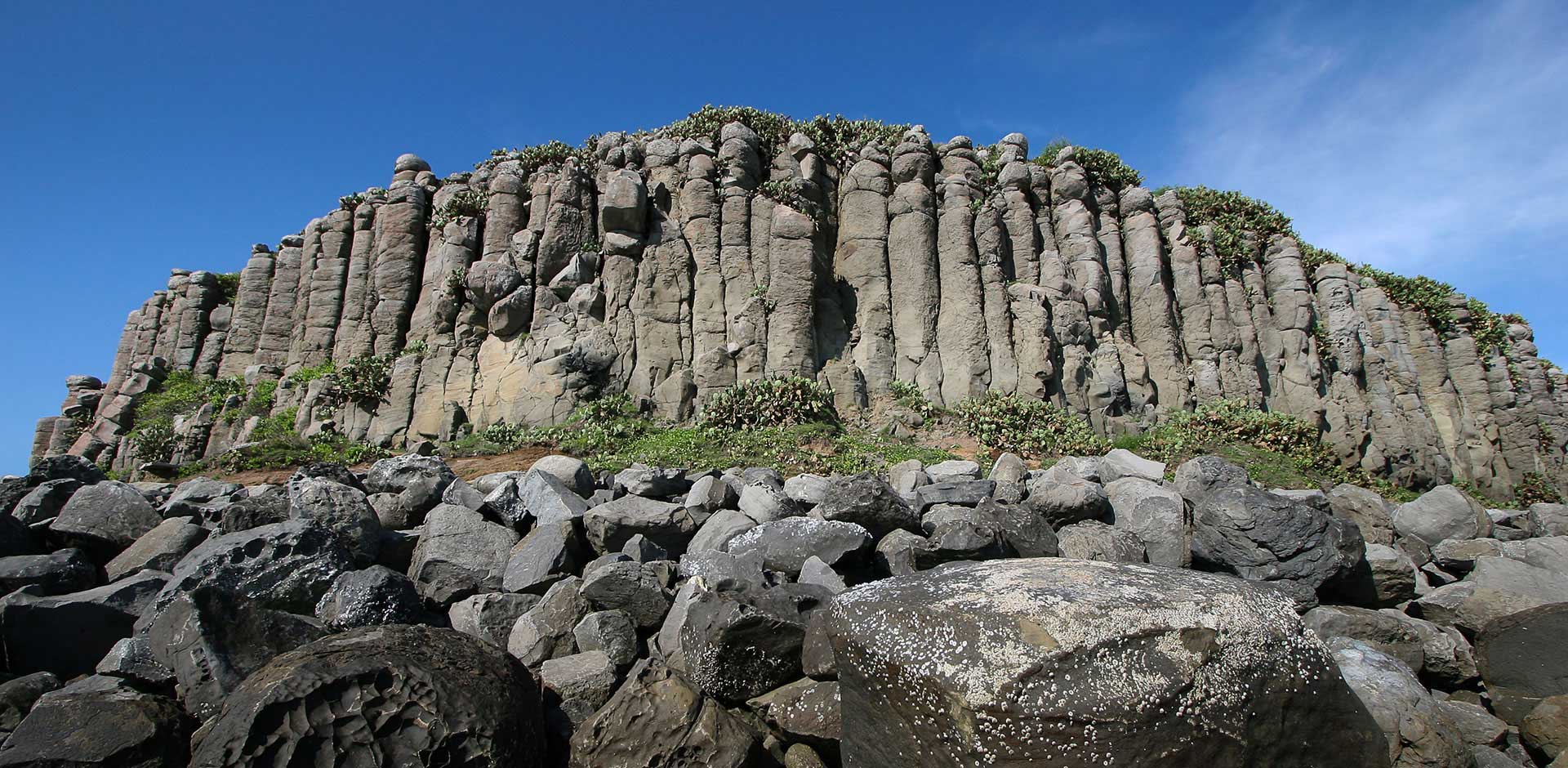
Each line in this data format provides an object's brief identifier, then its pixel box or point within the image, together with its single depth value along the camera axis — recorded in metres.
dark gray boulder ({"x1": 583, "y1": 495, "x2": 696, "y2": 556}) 8.56
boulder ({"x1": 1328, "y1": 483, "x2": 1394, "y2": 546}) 10.36
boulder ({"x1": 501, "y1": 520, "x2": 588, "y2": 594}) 7.97
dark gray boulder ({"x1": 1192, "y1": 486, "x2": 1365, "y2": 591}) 8.11
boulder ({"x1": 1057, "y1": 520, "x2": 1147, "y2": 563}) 8.41
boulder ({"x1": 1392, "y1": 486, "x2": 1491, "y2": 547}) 11.34
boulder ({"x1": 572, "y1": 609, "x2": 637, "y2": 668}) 6.80
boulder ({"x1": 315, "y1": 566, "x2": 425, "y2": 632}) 6.87
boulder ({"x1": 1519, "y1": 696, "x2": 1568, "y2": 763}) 5.90
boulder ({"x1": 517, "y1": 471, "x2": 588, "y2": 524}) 9.05
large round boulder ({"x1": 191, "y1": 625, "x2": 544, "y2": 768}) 4.52
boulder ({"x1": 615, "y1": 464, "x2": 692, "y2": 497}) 9.88
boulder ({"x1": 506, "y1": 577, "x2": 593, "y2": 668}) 6.89
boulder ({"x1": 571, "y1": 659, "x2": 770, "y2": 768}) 5.38
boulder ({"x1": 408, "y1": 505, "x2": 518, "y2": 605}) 8.13
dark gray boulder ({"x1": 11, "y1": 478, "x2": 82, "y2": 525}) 9.14
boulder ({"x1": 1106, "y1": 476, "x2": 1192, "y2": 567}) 8.93
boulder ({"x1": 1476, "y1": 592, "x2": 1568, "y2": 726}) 6.73
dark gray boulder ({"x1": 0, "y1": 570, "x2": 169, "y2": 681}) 6.54
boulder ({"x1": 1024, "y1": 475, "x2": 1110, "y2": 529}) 9.23
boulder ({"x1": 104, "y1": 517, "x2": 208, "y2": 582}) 8.15
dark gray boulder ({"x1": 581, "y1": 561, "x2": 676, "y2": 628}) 7.24
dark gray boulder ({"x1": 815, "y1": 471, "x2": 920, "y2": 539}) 8.66
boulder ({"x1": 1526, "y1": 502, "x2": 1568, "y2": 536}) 11.96
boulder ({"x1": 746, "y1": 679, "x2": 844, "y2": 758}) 5.73
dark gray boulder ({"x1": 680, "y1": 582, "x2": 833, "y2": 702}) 6.11
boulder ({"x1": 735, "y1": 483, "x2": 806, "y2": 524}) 9.12
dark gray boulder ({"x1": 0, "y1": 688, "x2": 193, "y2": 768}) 5.05
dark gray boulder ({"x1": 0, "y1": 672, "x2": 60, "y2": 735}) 5.71
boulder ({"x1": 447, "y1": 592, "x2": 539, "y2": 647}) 7.24
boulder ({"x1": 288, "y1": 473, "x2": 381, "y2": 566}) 8.36
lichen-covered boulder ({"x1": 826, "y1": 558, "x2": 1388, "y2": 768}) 4.19
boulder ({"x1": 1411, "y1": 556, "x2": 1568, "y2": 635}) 7.99
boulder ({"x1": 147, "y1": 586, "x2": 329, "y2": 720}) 5.88
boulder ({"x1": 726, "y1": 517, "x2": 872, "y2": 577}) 7.89
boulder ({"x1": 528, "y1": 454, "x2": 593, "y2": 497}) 10.41
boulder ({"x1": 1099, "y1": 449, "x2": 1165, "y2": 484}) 11.67
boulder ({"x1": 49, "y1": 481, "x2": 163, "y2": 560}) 8.62
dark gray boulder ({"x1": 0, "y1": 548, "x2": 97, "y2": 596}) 7.60
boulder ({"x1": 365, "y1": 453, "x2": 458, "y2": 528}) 9.59
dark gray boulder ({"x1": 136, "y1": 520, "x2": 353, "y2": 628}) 7.15
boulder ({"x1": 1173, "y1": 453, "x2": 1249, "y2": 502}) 9.94
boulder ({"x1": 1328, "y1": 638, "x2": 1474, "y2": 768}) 5.65
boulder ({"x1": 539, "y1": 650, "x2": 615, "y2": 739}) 5.95
